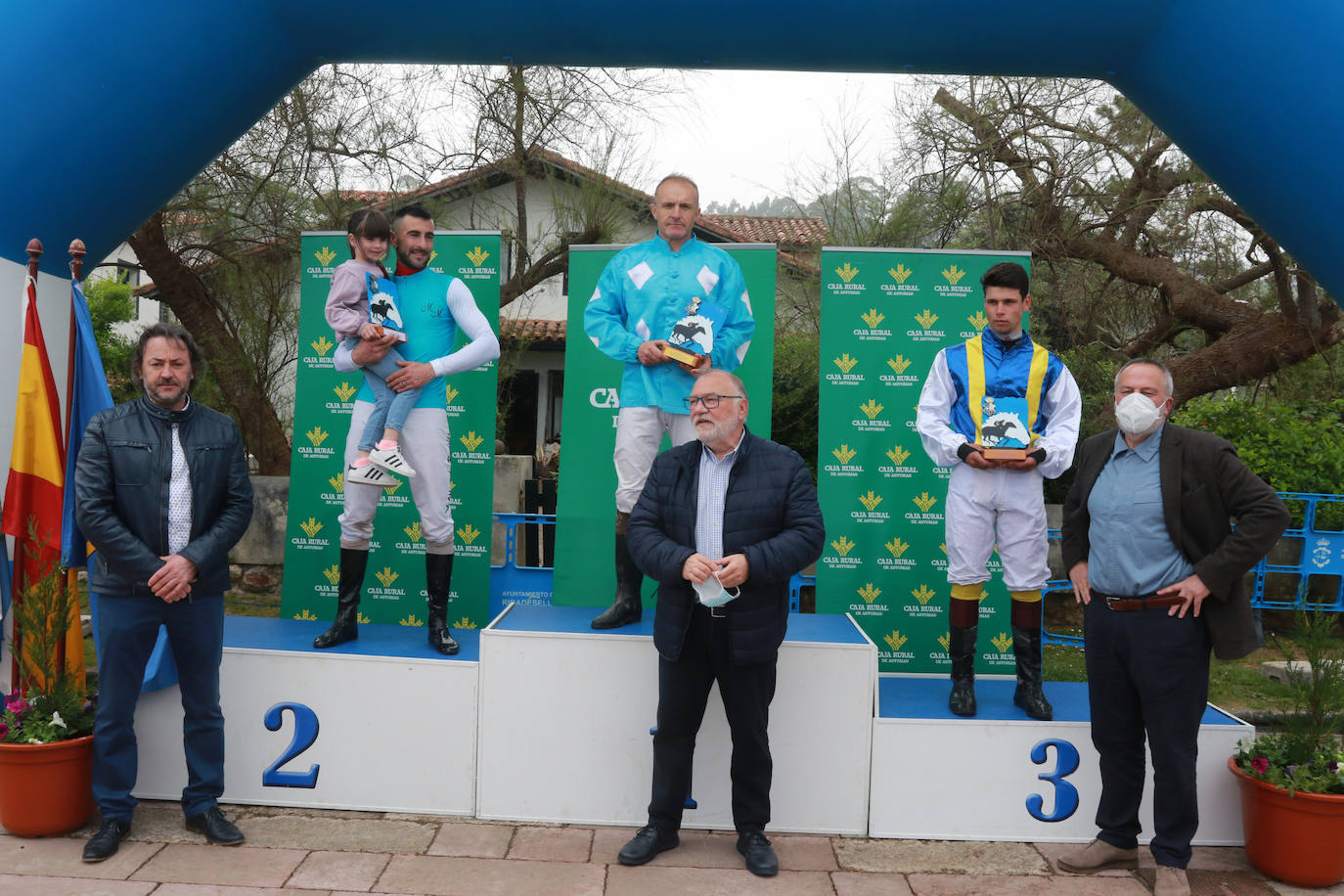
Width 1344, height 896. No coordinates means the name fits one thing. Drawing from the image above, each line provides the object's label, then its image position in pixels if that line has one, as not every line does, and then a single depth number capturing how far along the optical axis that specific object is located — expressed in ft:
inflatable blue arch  10.97
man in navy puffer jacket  11.01
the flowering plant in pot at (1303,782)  11.16
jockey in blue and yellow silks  13.04
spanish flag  12.01
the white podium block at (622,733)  12.54
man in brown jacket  10.64
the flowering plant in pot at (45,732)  11.43
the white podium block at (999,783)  12.53
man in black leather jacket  11.16
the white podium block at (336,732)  12.91
